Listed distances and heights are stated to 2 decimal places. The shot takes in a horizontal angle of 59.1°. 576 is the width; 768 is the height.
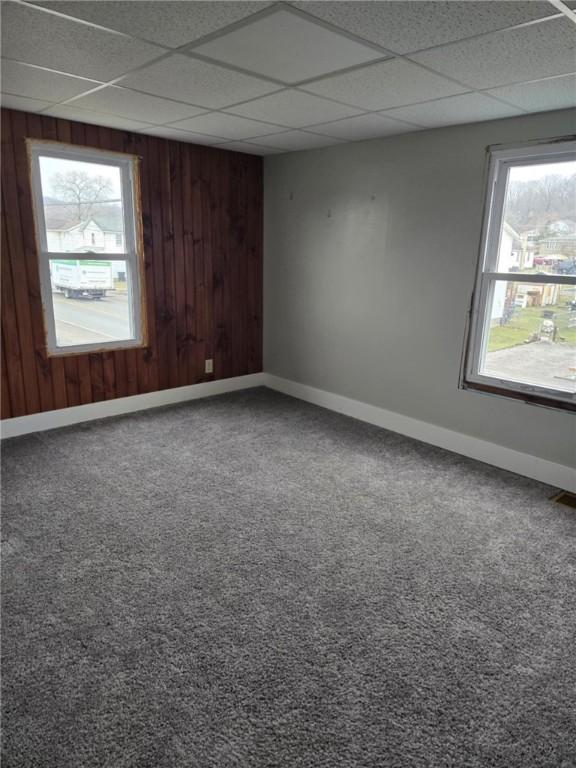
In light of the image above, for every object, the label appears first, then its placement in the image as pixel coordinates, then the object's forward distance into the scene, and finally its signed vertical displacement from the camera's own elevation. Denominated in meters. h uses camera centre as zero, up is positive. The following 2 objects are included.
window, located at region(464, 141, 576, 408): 3.03 -0.13
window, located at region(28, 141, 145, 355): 3.72 +0.01
